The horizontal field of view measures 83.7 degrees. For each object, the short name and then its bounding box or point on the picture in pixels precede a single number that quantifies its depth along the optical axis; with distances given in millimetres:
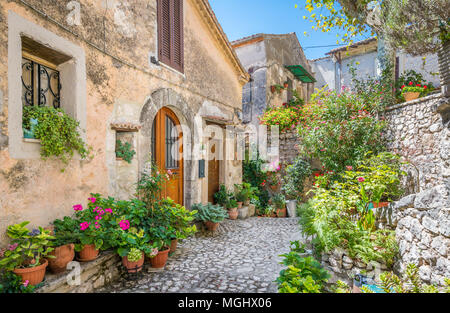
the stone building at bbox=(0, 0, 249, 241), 2648
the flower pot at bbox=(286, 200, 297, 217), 8008
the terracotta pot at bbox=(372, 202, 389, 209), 4052
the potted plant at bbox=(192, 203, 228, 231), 5453
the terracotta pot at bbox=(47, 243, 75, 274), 2662
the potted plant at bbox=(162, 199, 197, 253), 4016
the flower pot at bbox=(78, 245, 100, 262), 2953
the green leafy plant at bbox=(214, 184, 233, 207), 7086
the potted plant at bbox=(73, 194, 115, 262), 2936
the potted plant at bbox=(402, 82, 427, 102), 6262
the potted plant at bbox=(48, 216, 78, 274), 2672
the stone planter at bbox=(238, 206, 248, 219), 7222
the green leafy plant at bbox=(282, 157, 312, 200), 7999
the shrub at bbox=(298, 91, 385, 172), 6250
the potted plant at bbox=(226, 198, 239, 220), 7008
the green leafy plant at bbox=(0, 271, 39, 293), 2260
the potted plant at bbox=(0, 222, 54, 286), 2311
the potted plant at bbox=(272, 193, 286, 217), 8156
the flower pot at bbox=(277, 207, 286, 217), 8148
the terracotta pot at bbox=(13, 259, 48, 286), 2311
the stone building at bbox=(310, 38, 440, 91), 10547
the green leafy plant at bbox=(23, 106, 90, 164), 2789
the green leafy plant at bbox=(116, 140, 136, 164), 4035
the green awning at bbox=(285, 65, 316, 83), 11289
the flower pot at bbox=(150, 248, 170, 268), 3619
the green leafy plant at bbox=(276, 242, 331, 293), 2523
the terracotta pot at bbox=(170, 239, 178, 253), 4160
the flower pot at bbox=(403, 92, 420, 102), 6248
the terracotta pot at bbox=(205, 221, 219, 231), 5527
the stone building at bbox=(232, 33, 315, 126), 9969
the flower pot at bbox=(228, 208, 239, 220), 7003
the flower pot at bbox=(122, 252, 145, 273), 3301
